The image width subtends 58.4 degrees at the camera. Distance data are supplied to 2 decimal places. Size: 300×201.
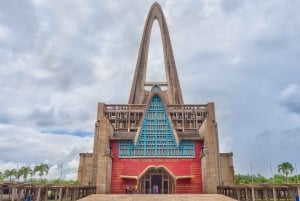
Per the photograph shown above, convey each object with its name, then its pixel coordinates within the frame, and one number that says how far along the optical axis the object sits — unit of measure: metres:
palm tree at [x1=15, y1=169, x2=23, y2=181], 66.31
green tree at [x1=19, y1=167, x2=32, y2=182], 68.56
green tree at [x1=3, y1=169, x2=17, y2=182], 69.54
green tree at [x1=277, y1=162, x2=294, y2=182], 60.31
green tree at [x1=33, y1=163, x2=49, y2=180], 69.25
